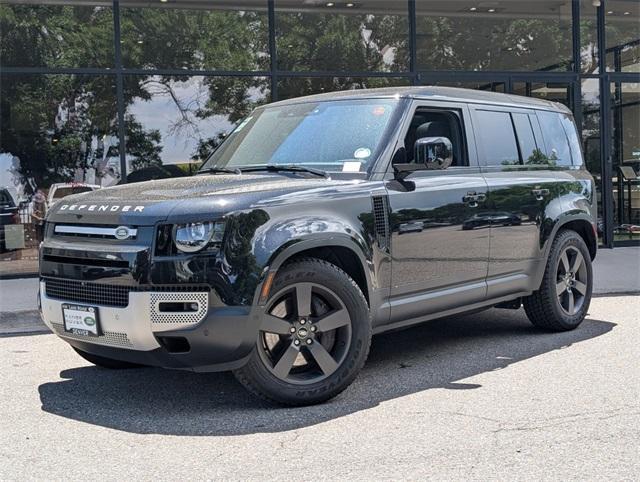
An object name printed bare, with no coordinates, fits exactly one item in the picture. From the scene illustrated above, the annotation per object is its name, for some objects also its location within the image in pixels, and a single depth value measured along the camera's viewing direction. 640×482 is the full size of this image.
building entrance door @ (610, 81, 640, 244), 12.91
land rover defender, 4.11
